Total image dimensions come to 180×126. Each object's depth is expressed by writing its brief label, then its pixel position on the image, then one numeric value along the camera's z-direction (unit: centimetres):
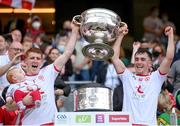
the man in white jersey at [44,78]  742
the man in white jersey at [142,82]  793
